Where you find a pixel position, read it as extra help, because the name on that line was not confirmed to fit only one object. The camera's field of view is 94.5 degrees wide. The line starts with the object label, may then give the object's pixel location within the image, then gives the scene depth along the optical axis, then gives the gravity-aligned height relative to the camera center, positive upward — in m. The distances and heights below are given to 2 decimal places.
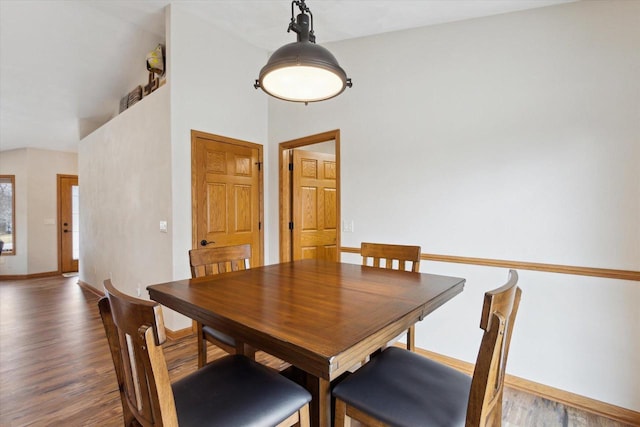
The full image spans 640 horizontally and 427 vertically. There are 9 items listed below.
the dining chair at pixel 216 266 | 1.73 -0.36
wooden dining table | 0.88 -0.38
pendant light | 1.38 +0.72
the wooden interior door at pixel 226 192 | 2.98 +0.22
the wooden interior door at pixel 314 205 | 3.64 +0.09
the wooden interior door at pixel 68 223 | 6.26 -0.19
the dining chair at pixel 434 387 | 0.88 -0.68
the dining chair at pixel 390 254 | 1.98 -0.30
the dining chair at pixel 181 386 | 0.79 -0.66
